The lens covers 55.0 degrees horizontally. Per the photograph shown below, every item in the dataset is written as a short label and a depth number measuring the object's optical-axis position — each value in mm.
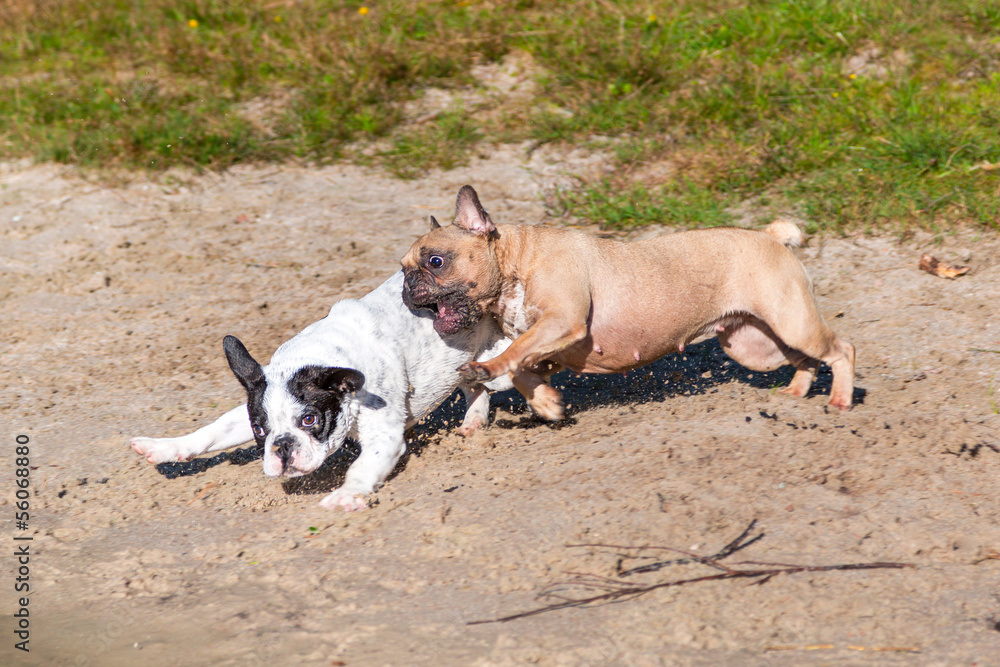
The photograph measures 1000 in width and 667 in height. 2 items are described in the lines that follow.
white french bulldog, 4609
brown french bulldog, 4883
